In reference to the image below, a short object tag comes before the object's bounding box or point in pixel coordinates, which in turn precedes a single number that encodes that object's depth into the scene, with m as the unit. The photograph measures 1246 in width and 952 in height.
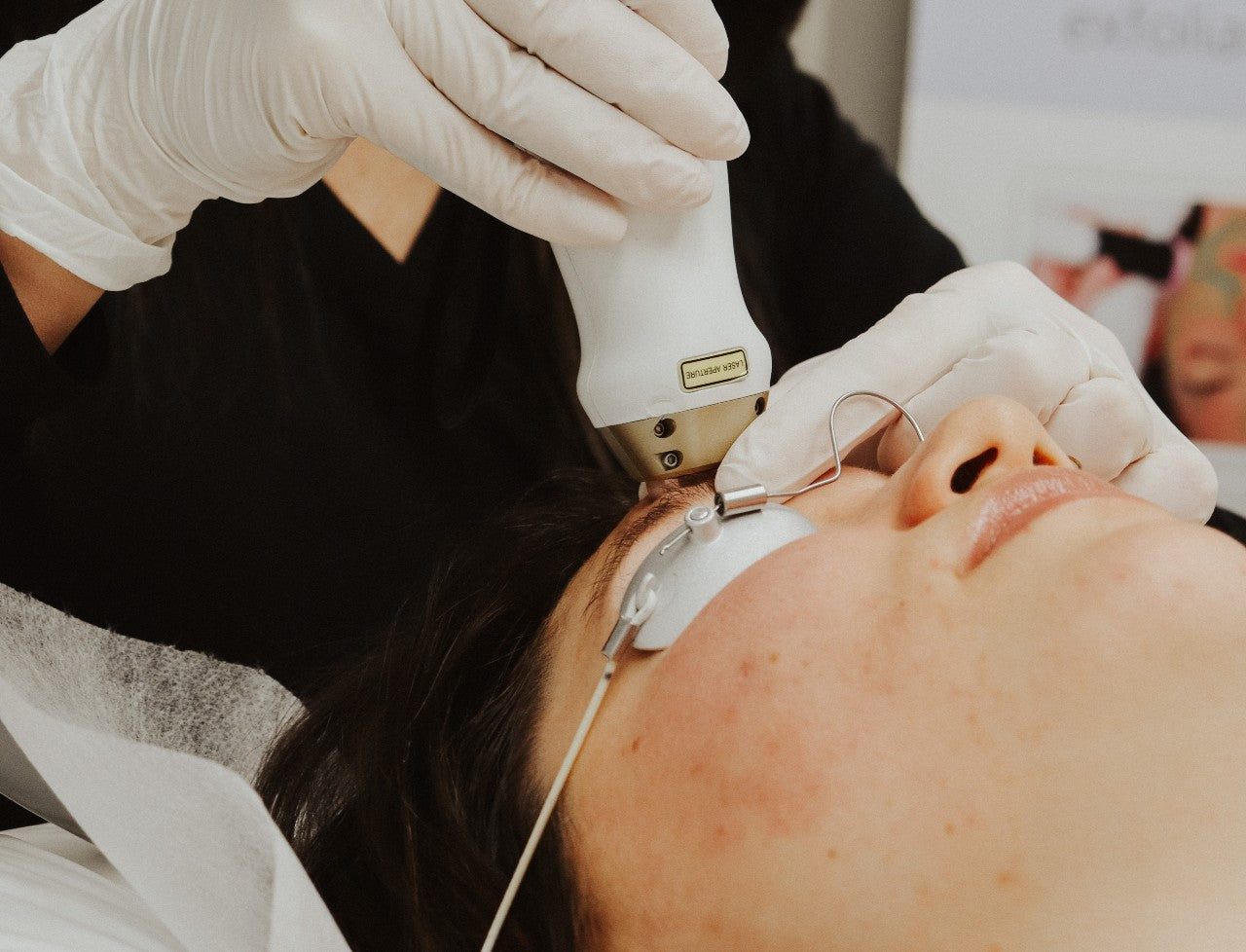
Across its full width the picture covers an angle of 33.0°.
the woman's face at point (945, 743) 0.44
